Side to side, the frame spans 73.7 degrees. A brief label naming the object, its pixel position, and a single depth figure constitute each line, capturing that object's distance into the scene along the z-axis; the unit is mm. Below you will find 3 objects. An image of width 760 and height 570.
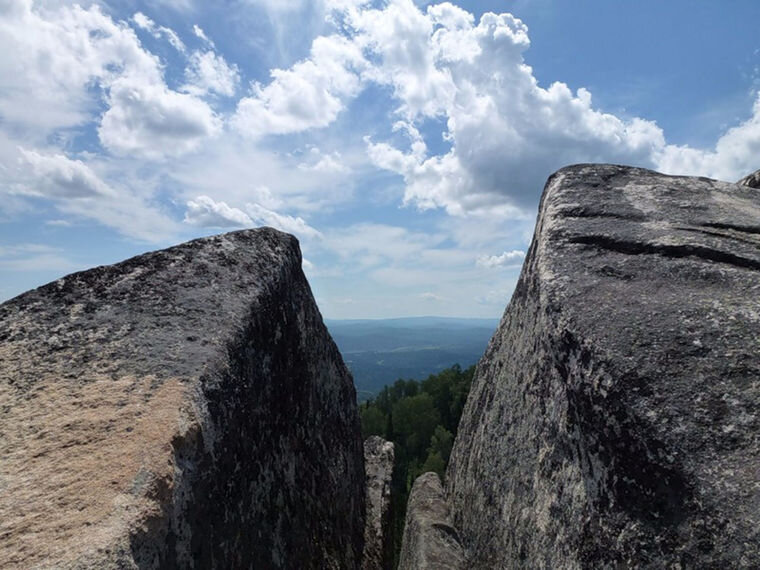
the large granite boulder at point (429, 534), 6746
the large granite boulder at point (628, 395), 3773
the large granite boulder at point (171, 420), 3590
